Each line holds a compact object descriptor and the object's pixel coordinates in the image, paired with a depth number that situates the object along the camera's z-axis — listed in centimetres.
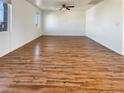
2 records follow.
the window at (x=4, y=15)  326
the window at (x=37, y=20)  741
